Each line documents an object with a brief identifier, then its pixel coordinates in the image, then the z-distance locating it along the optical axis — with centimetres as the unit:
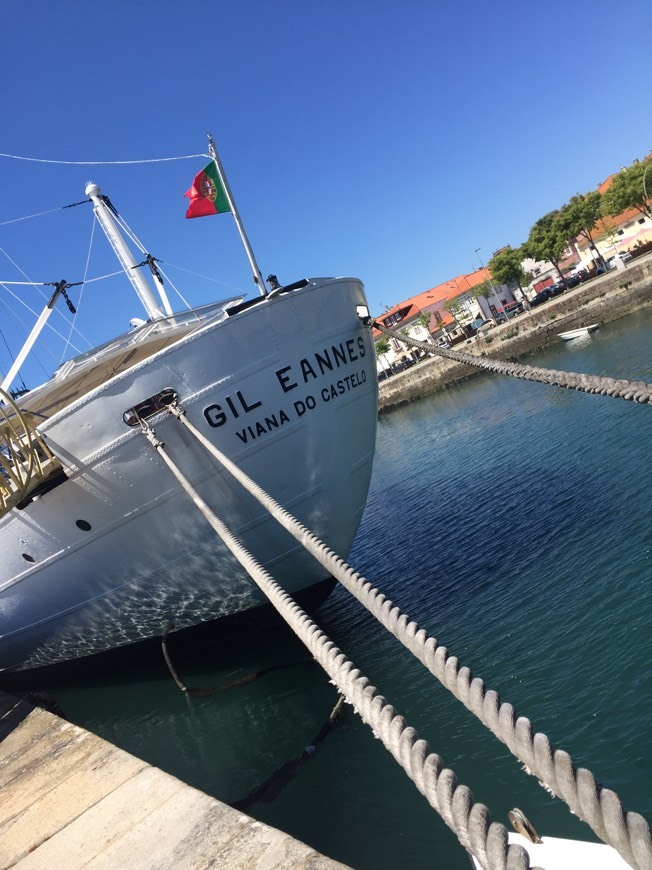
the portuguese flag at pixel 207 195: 1034
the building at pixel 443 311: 7600
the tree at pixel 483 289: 7631
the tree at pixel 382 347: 7742
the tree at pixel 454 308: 7562
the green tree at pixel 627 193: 4909
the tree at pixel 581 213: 5397
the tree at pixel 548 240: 5644
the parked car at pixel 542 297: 5862
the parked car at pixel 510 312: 5833
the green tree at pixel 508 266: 6244
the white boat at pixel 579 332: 3859
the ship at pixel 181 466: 773
